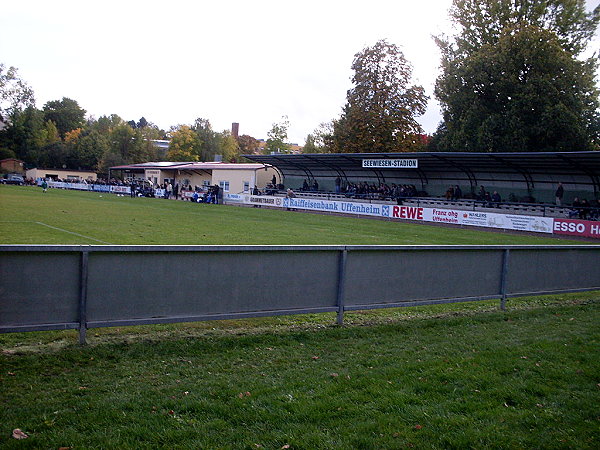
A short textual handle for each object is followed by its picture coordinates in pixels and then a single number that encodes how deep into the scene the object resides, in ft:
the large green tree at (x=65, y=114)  399.44
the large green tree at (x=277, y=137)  332.19
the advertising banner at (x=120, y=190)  213.79
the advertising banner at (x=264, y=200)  151.45
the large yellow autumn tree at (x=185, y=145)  332.39
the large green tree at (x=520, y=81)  138.31
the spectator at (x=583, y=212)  95.31
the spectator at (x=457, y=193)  124.94
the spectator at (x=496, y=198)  114.93
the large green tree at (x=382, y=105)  176.12
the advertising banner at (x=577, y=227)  87.76
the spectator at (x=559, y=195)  105.70
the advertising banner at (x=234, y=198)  166.09
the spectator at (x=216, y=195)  166.64
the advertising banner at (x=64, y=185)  246.68
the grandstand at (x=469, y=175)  105.81
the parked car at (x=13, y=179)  242.58
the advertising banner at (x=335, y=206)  123.95
